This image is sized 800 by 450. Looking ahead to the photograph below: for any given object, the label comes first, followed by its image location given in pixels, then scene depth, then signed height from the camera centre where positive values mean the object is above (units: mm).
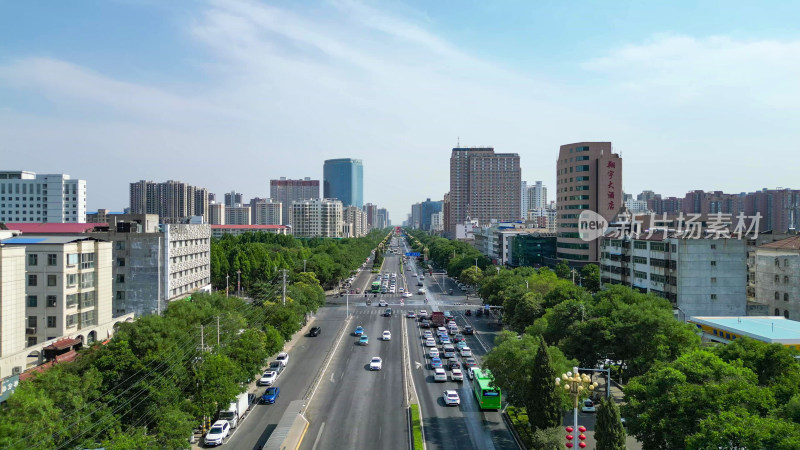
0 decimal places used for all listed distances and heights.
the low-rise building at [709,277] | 59750 -6094
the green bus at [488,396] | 38594 -12769
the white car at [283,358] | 49944 -13178
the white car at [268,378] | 44625 -13482
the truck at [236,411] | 34812 -12899
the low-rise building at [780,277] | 61219 -6375
